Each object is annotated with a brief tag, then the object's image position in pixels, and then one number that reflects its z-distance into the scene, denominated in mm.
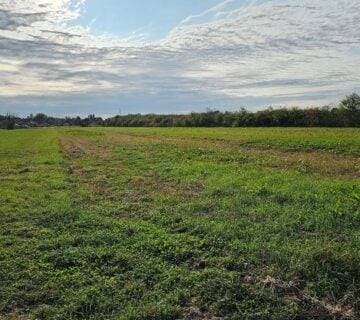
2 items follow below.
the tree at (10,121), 143450
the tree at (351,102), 77519
